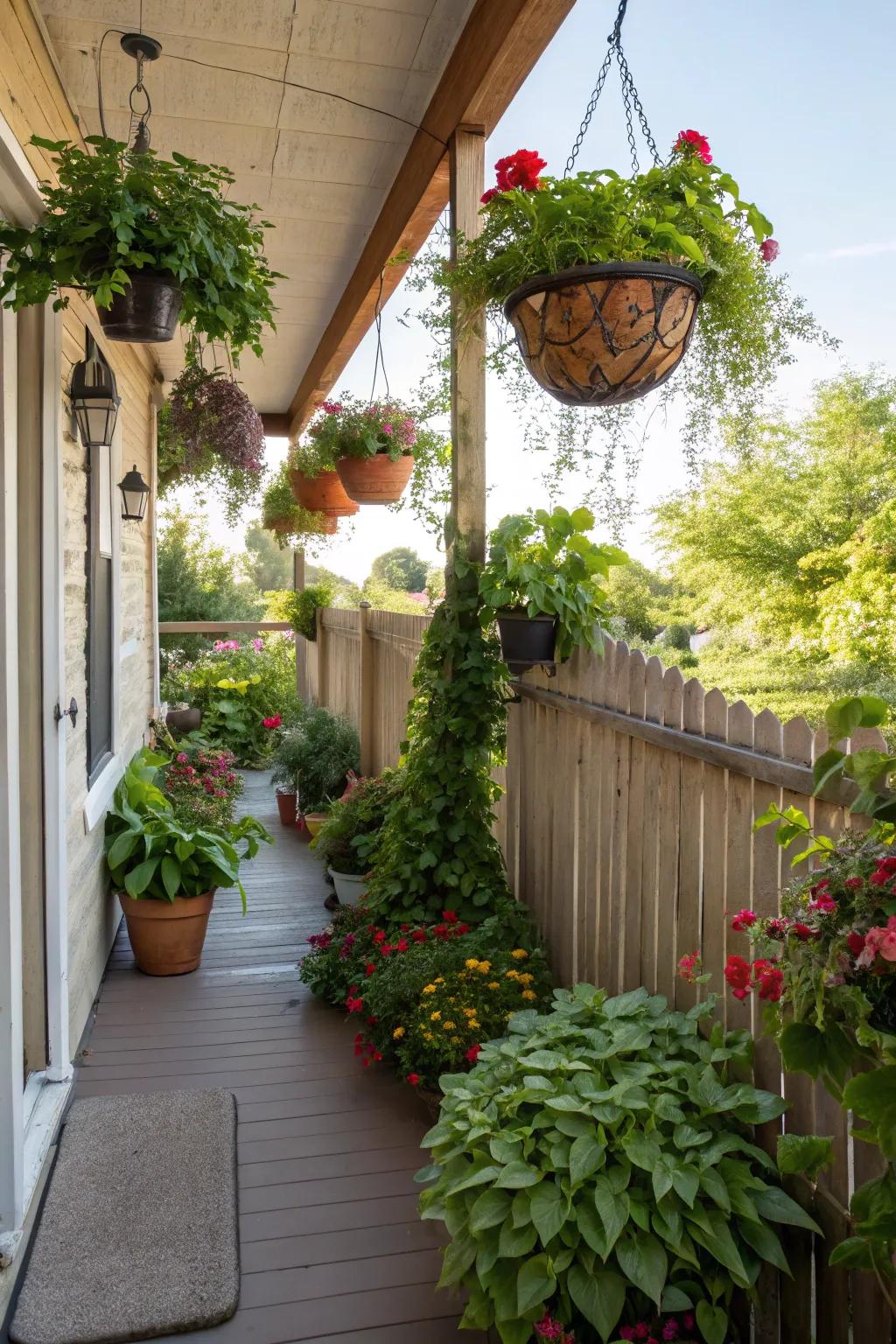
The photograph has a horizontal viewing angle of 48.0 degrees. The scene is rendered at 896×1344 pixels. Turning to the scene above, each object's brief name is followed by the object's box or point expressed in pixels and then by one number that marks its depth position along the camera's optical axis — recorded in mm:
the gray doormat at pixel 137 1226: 2002
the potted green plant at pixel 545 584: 2875
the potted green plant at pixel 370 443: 4789
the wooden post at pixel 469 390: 3191
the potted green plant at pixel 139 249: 2217
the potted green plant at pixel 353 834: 4547
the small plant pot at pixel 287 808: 6638
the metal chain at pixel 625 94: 2254
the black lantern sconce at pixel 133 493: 4883
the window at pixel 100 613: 3730
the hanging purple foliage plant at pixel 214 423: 5172
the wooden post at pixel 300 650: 9492
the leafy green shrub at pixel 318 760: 6402
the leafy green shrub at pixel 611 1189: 1722
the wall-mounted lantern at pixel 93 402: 3322
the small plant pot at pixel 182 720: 8062
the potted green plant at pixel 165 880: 3785
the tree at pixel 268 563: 31516
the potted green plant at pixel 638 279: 2182
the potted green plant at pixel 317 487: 6363
